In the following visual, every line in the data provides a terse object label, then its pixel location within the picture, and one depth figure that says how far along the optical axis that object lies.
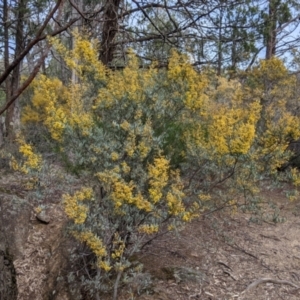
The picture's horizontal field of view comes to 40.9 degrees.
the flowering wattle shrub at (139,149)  2.86
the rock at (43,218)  4.59
